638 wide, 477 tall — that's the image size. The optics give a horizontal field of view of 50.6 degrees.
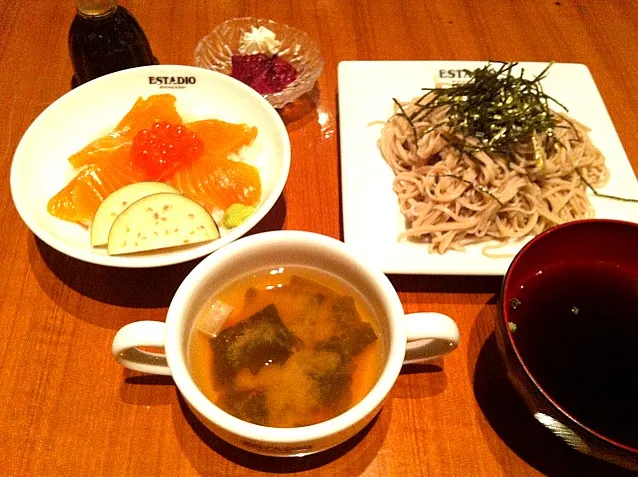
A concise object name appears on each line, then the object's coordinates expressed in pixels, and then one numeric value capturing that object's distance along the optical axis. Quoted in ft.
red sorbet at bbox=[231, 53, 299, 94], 1.77
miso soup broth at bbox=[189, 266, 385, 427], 1.13
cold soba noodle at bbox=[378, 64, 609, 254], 1.56
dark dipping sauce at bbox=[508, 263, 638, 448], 1.14
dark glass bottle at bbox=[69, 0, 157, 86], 1.65
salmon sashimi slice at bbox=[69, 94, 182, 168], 1.58
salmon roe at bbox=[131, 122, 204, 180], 1.54
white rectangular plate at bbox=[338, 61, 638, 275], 1.41
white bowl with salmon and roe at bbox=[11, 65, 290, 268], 1.36
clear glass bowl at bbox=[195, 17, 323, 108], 1.83
